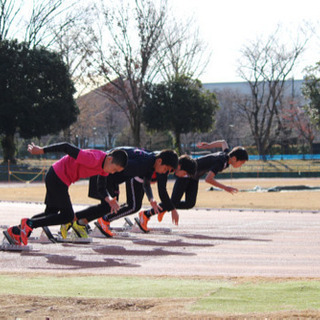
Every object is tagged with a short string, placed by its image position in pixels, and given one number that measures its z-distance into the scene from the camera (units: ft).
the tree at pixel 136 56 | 166.61
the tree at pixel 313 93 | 171.42
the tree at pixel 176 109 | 174.60
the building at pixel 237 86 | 287.28
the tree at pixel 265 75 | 191.62
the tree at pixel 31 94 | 151.33
